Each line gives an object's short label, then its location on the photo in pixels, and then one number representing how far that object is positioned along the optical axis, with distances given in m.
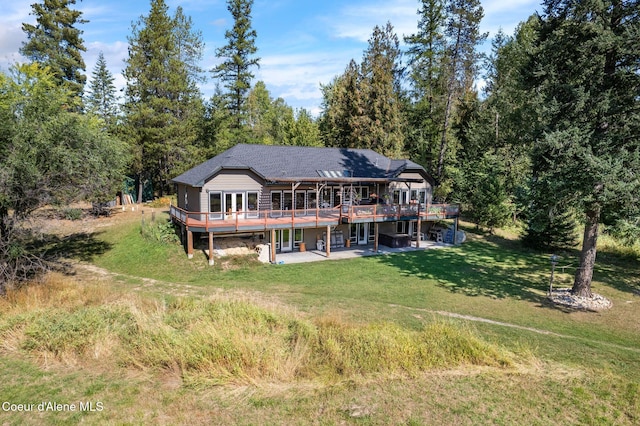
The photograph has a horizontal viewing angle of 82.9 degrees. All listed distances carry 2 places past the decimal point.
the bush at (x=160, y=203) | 30.73
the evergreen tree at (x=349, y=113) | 36.09
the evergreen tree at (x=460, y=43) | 30.81
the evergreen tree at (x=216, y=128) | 34.72
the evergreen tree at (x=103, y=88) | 54.28
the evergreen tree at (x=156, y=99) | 30.12
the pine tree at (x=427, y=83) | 35.88
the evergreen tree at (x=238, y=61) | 36.75
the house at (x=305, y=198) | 19.72
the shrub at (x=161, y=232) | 19.98
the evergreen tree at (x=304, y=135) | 38.81
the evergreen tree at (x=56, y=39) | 32.34
